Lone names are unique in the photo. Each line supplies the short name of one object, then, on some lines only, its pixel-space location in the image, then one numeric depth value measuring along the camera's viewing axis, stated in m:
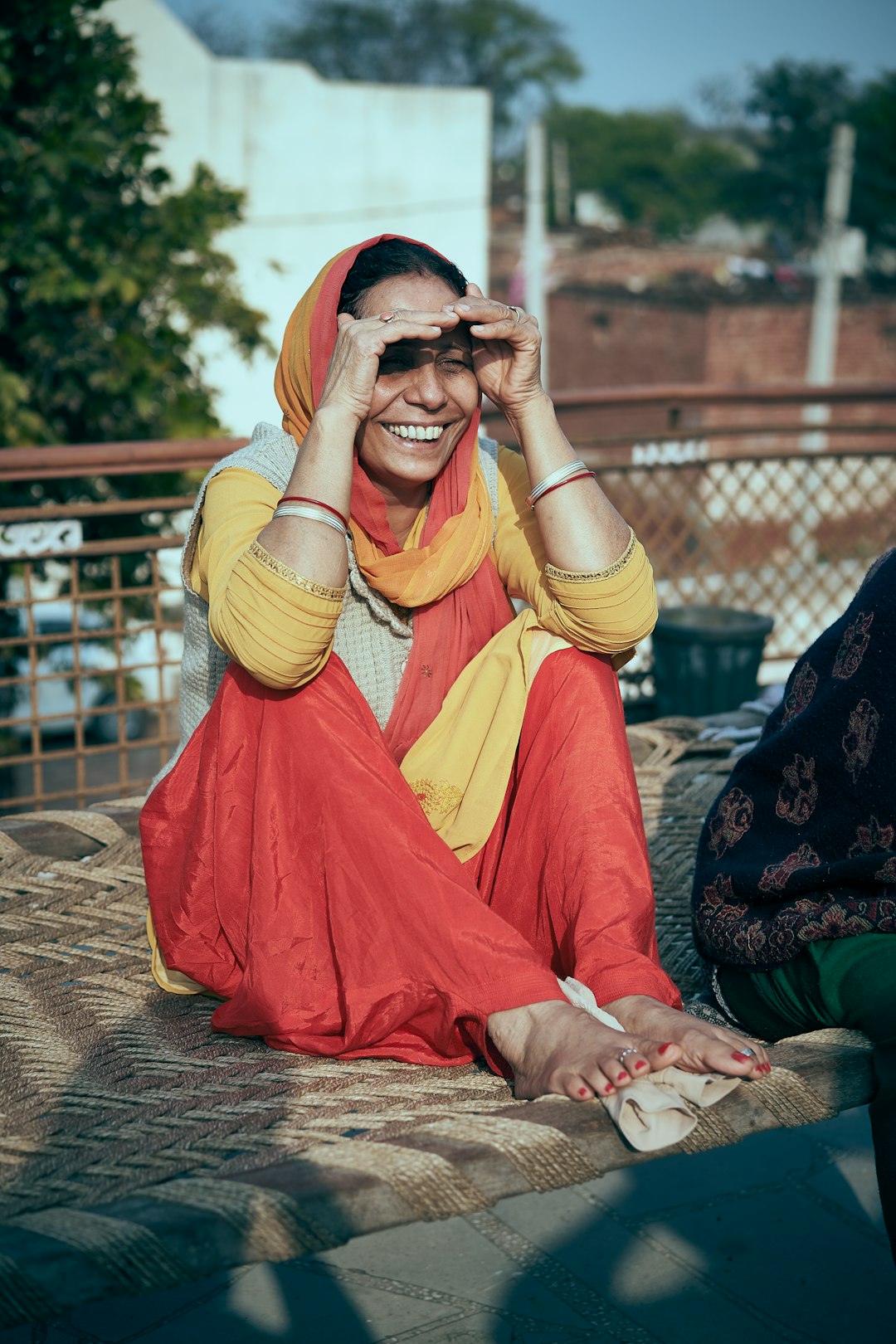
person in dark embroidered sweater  1.56
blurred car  9.07
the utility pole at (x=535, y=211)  15.82
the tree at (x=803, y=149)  28.88
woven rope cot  1.23
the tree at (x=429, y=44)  34.53
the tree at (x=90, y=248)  4.35
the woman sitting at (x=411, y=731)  1.62
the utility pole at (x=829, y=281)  18.69
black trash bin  3.76
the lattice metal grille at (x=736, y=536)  4.49
